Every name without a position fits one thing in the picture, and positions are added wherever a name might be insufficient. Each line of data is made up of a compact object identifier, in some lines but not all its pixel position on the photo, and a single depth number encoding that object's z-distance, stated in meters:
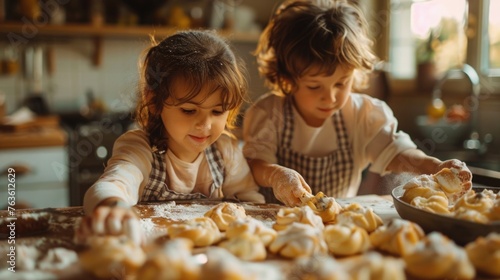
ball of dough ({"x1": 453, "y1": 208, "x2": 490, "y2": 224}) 0.73
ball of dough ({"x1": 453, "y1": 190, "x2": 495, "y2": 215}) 0.78
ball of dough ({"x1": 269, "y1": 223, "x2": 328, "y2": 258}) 0.69
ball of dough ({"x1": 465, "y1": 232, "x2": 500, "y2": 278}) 0.62
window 2.26
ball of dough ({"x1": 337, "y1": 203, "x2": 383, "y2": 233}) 0.81
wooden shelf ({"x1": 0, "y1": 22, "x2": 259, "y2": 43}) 2.75
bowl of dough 0.72
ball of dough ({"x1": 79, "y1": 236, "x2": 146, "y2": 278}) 0.61
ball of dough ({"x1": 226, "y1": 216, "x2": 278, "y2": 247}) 0.74
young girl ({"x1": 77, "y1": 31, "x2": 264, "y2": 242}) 1.01
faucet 2.06
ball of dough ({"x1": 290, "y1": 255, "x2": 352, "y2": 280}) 0.53
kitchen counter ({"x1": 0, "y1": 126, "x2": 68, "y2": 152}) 2.32
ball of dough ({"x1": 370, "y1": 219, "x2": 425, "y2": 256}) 0.70
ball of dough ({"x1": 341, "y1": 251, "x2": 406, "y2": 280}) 0.56
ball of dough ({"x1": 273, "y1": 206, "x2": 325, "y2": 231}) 0.80
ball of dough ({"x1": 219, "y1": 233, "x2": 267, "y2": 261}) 0.69
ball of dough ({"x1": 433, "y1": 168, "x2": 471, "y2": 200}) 0.93
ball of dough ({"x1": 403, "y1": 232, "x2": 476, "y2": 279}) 0.60
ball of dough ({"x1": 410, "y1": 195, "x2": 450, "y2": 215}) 0.82
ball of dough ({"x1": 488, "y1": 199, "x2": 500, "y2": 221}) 0.75
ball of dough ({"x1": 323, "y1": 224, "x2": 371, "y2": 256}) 0.72
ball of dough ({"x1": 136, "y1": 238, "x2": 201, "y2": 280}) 0.55
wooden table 0.75
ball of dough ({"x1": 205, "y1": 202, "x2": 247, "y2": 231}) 0.83
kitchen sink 1.84
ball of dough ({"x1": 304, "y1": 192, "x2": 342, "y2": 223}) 0.87
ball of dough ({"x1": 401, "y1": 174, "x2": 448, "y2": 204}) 0.88
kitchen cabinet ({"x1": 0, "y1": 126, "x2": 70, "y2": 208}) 2.33
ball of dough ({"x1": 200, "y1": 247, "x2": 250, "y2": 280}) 0.53
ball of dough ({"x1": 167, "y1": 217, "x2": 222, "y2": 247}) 0.75
